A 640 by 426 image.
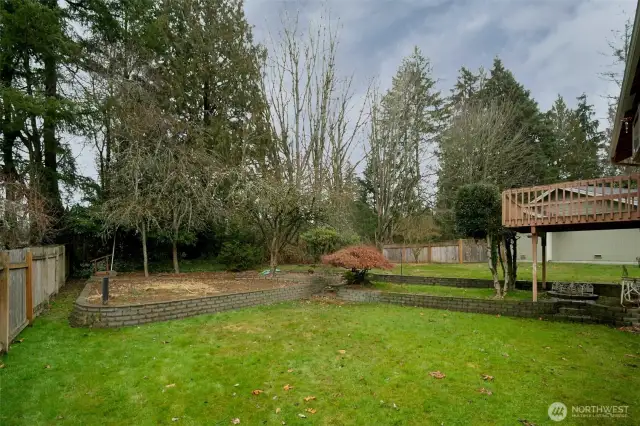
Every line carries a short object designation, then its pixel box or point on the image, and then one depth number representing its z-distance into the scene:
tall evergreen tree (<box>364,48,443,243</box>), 22.44
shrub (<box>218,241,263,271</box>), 15.95
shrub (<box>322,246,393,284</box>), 11.08
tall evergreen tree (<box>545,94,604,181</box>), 26.47
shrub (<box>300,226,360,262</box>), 15.16
